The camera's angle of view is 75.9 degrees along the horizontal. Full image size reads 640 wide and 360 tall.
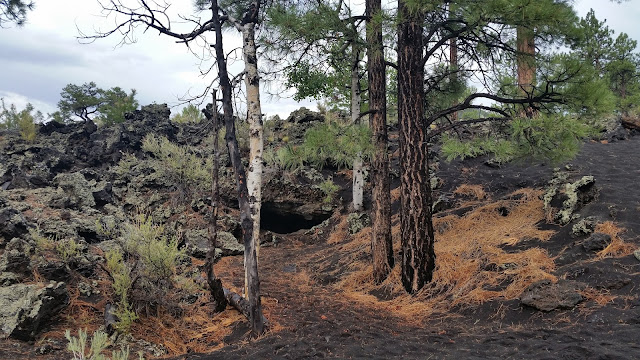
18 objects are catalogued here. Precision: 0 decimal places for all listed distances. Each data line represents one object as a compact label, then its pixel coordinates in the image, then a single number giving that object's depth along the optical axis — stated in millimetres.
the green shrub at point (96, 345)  2818
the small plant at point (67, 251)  6230
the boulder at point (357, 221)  10906
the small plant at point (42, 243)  6344
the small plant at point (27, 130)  18344
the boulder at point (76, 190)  11170
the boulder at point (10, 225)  7258
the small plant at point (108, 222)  9244
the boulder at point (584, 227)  6539
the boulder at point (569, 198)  7242
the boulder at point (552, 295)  5090
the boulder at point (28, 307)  4727
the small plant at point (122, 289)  4988
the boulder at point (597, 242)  6078
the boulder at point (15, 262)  5824
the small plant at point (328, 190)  12286
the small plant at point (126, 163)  15298
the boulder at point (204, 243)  9594
